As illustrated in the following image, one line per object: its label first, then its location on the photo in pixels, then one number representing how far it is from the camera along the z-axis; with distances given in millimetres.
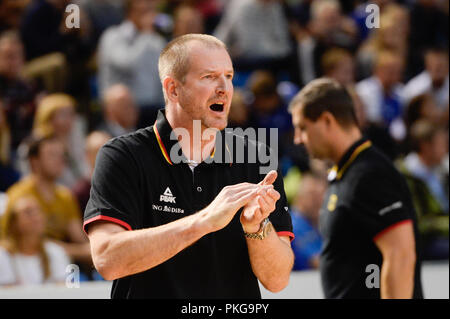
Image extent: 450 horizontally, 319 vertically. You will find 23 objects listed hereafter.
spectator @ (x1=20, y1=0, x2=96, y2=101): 15360
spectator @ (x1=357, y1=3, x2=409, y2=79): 17781
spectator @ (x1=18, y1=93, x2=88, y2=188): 13617
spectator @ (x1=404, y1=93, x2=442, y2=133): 16203
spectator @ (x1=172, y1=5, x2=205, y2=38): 16266
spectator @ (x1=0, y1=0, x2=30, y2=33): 16406
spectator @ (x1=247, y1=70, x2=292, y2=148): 15469
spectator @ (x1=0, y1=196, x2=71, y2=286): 11219
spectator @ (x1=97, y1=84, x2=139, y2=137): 14125
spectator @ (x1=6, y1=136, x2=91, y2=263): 12242
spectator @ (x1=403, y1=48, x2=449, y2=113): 17312
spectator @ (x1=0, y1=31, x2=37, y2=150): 14156
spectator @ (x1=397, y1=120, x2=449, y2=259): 13000
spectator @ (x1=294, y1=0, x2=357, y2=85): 17419
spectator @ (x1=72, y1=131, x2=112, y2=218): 12998
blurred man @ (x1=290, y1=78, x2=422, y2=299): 7449
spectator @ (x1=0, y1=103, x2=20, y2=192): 13273
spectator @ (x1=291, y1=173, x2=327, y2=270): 12711
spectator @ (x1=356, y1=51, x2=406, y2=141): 16469
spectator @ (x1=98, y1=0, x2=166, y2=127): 15273
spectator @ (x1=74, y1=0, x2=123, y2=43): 16578
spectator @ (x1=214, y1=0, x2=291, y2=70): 17281
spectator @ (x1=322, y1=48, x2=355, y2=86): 16547
